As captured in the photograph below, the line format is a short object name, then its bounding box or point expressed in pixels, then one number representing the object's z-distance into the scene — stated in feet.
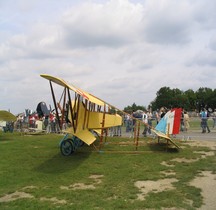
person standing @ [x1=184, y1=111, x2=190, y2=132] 77.25
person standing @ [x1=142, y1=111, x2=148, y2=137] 73.31
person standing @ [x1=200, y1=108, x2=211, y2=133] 74.23
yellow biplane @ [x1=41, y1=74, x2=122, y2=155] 38.42
